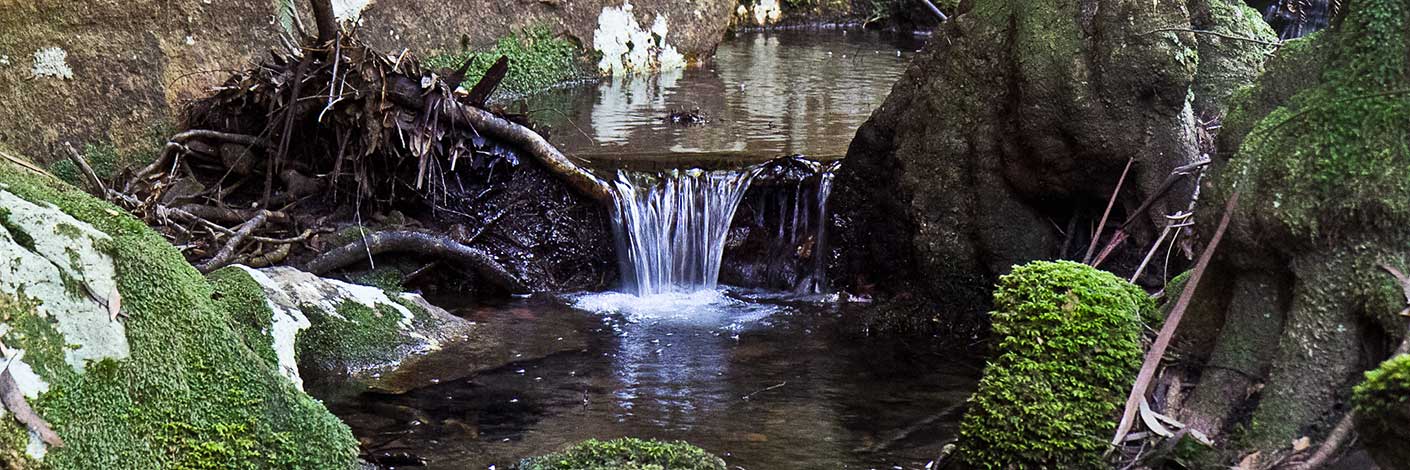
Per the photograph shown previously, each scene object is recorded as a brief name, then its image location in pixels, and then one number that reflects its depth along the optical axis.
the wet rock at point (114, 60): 8.93
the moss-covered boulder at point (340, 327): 6.15
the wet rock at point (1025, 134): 7.00
